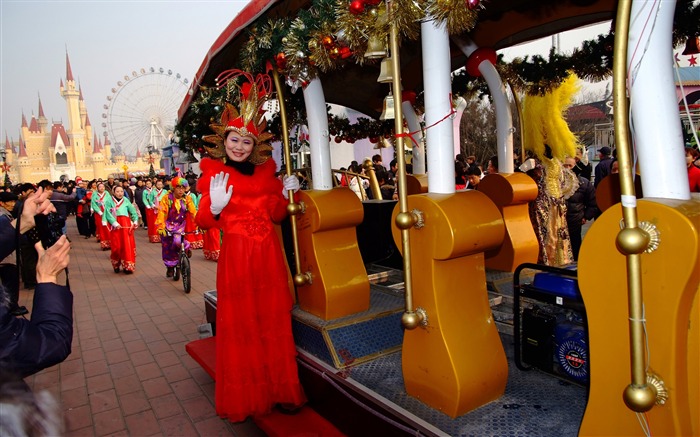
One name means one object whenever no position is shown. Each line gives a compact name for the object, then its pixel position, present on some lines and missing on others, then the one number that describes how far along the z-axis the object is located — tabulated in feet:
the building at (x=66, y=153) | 215.72
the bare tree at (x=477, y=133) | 71.92
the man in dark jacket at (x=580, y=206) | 18.65
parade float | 4.44
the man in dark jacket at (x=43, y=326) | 4.96
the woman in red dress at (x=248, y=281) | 10.06
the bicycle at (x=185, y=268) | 24.52
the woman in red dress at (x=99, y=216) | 38.54
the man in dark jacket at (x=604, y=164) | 23.76
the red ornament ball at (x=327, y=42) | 8.28
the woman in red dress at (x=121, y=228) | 31.32
